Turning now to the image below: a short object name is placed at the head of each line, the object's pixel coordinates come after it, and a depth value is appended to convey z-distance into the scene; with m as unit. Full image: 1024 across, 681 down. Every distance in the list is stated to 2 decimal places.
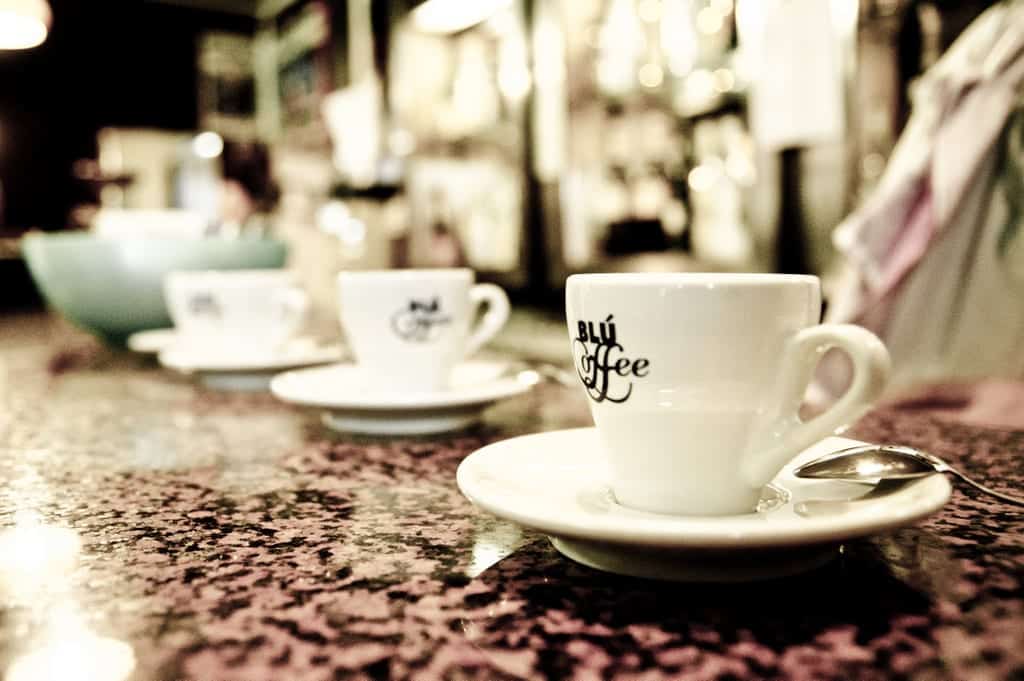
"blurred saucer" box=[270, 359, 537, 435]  0.69
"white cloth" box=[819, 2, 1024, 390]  1.31
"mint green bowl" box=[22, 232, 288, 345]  1.30
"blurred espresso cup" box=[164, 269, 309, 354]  1.02
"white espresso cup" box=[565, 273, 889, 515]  0.40
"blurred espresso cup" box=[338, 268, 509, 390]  0.73
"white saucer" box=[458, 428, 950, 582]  0.33
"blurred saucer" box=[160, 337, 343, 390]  0.97
